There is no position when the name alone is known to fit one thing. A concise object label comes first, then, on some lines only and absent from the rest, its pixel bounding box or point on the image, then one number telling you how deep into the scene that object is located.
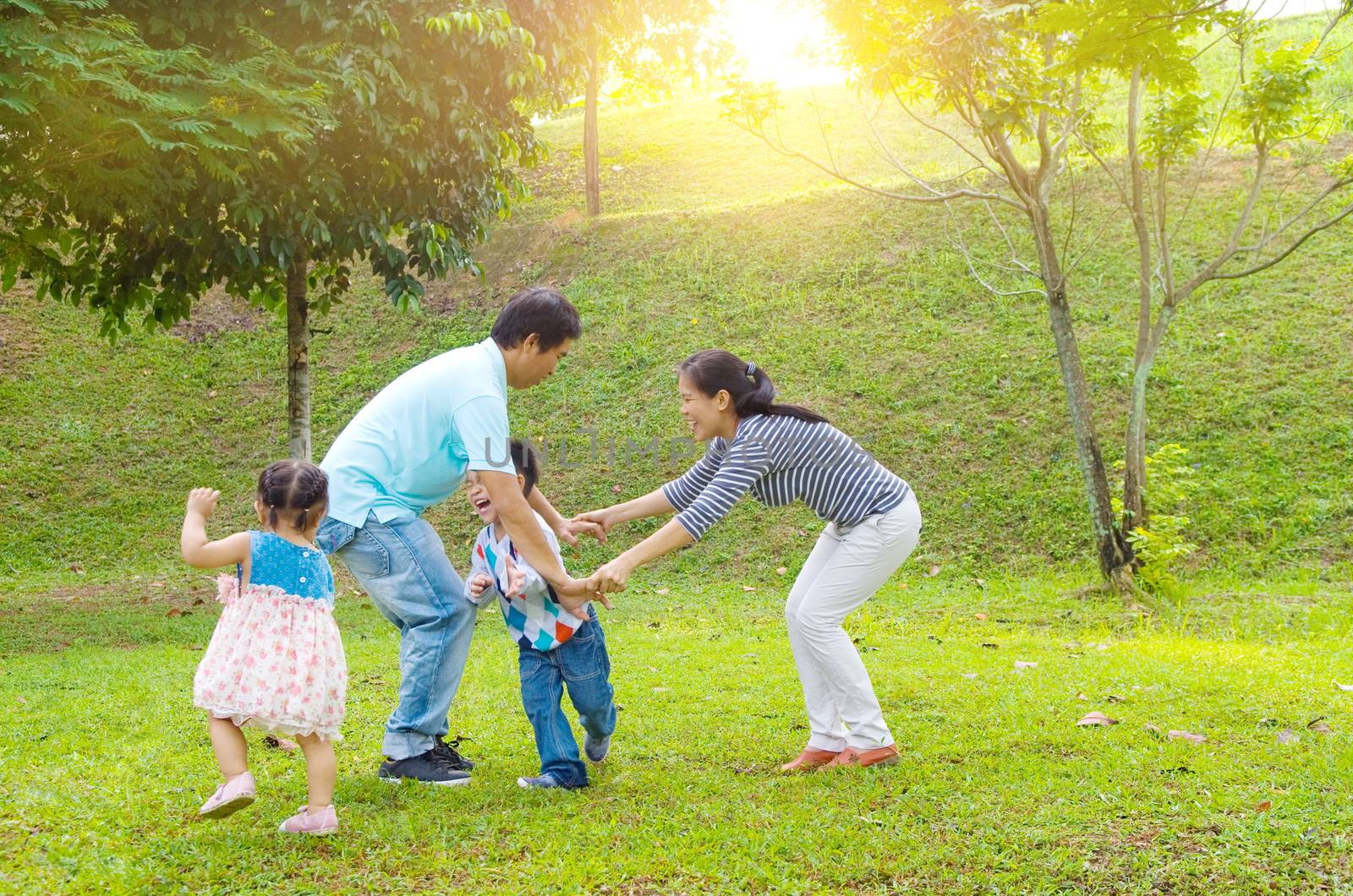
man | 3.98
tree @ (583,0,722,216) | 10.93
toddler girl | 3.52
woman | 4.38
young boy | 4.17
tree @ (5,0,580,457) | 8.01
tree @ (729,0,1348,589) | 7.79
